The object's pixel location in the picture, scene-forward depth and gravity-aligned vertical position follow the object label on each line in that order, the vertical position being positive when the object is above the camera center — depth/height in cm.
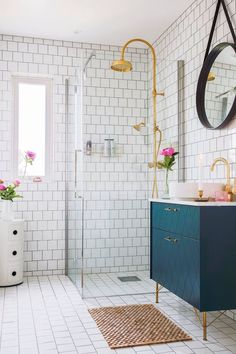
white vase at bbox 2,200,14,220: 430 -23
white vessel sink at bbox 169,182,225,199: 304 -1
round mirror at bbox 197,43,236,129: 315 +82
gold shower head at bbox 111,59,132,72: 391 +117
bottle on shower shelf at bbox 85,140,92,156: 393 +37
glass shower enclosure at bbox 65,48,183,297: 392 +9
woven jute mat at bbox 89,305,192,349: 272 -100
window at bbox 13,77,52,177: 480 +74
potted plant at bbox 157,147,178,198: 379 +25
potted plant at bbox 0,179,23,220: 430 -10
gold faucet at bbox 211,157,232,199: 296 +10
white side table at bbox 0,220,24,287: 422 -69
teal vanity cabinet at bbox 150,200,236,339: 266 -44
